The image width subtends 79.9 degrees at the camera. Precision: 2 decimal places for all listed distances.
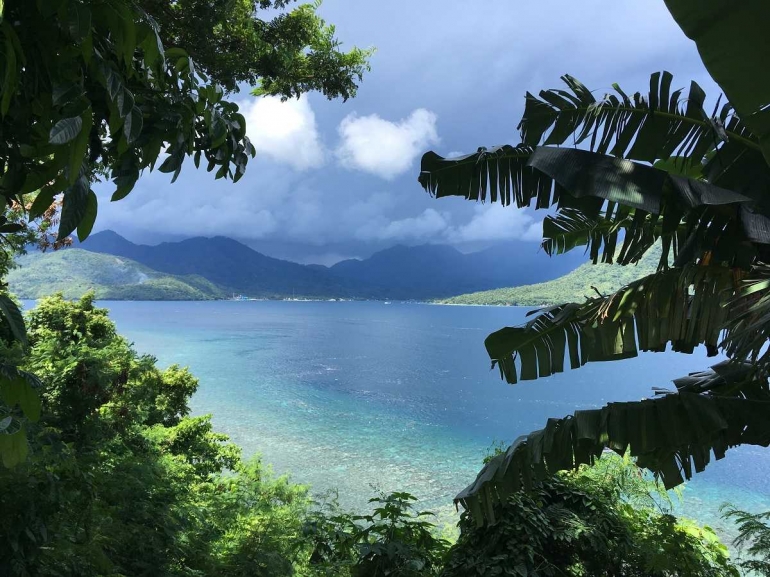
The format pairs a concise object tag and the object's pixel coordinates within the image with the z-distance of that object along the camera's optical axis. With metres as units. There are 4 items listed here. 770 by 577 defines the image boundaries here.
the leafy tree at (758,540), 3.92
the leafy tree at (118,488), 2.30
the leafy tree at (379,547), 3.71
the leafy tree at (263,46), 4.65
